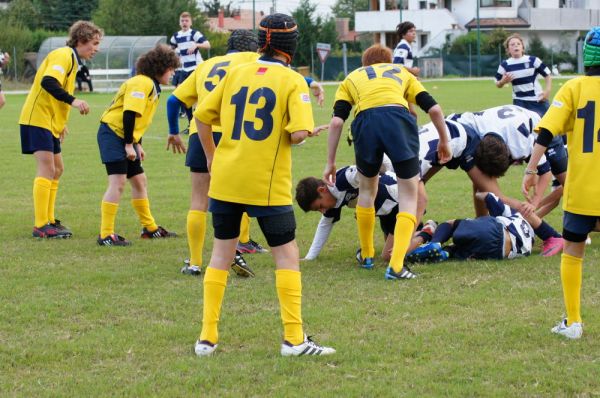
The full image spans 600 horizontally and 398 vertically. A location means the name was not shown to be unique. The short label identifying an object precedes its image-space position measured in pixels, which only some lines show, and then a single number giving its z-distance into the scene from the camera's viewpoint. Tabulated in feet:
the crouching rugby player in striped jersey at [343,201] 49.34
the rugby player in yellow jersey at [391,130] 46.44
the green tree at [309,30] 408.73
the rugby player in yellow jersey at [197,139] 46.70
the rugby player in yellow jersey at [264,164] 33.63
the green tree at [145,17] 384.68
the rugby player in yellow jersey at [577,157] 34.17
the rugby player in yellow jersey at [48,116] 60.49
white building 464.24
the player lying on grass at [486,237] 49.57
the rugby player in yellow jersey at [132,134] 55.98
